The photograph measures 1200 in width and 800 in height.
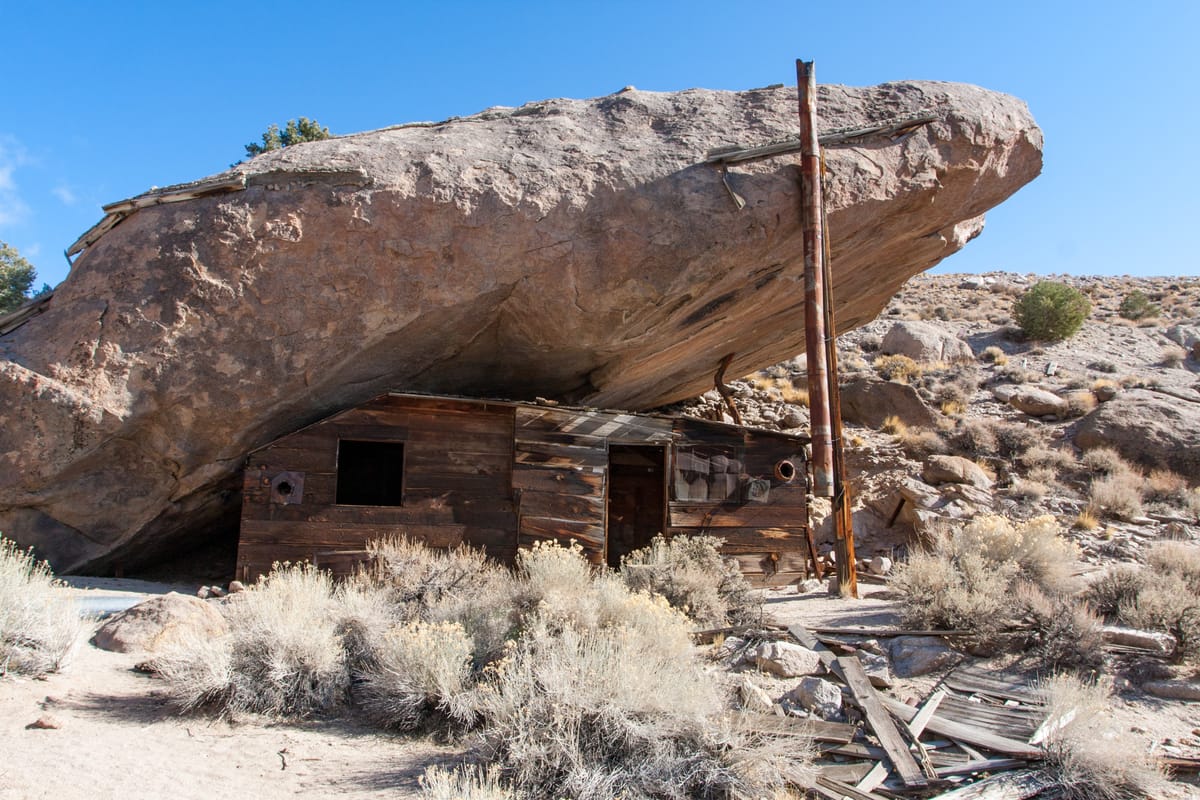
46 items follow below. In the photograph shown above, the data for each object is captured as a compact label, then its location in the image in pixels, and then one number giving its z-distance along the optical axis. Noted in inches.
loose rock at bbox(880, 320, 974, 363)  888.3
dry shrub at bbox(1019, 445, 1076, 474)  632.4
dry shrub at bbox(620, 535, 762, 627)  306.7
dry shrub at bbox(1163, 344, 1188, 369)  847.9
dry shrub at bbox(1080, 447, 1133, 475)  608.4
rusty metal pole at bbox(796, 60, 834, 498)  385.7
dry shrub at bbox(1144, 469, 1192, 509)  563.5
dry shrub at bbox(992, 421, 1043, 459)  665.0
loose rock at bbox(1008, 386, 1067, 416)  728.3
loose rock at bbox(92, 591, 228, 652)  267.7
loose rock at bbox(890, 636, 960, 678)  260.1
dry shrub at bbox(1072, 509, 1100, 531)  520.1
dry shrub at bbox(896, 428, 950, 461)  669.9
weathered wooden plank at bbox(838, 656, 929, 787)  196.2
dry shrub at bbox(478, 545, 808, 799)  177.6
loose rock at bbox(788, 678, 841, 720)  225.0
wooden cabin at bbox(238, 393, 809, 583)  379.9
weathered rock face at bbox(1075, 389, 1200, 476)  621.0
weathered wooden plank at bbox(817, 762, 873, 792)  193.5
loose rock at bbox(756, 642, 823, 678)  253.0
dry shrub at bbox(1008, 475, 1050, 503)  587.2
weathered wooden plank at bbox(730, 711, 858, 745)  193.2
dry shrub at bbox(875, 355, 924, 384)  823.1
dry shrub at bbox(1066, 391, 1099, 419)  714.8
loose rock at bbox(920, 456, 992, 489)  608.1
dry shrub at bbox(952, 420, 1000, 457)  669.3
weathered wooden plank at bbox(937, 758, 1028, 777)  198.7
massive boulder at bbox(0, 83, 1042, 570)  353.1
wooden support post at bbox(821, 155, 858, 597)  382.9
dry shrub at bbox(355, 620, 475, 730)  221.0
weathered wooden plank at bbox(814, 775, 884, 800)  182.5
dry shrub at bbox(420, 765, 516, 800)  154.2
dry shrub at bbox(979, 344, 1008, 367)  874.1
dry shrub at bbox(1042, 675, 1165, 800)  185.6
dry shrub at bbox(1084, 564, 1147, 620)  294.0
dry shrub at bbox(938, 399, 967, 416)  745.6
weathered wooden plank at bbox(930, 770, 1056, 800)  188.4
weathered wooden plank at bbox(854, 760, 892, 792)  190.2
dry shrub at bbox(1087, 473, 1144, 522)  540.7
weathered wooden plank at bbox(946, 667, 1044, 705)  235.8
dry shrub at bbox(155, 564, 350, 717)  227.6
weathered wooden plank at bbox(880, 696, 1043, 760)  203.3
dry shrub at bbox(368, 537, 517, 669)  257.4
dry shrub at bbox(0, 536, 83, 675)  234.7
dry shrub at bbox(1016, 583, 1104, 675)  254.8
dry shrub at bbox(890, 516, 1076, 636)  279.4
